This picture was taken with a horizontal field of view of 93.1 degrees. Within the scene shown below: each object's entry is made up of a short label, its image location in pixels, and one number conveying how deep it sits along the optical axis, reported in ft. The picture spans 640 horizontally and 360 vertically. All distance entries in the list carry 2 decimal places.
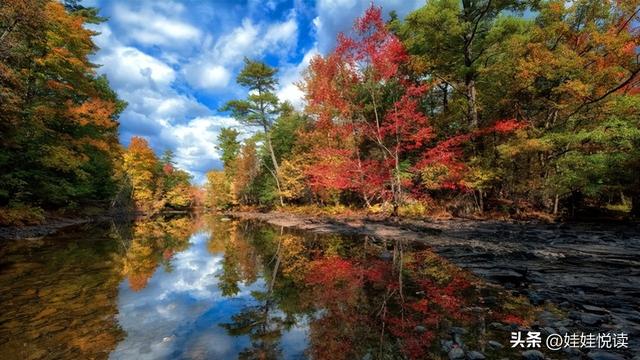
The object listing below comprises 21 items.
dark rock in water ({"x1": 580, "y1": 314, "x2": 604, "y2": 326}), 14.64
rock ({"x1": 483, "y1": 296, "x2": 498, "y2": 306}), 18.06
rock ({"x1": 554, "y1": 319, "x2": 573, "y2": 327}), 14.50
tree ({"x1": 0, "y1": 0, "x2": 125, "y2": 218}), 45.72
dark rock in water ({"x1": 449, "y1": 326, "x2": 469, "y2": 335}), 14.24
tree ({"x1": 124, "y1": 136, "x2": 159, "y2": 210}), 154.40
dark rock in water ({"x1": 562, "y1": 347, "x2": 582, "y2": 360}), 11.56
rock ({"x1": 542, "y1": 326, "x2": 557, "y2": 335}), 13.78
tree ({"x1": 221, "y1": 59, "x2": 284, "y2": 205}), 116.78
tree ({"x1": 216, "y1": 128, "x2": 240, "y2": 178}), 202.59
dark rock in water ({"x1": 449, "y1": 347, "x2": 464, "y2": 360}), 12.00
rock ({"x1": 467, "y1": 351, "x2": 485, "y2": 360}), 11.82
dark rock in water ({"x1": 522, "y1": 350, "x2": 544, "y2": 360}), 11.57
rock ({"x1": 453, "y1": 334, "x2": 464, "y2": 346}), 13.21
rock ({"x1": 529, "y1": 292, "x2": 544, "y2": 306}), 17.84
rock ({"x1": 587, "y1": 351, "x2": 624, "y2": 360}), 11.26
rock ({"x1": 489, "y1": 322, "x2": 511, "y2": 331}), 14.51
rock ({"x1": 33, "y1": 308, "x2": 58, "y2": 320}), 16.57
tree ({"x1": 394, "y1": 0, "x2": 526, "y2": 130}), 59.88
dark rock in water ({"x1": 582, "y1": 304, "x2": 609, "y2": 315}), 15.90
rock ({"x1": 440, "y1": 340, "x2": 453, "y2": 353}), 12.78
